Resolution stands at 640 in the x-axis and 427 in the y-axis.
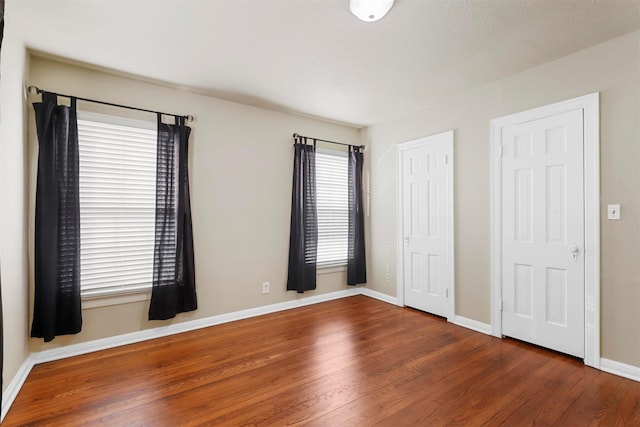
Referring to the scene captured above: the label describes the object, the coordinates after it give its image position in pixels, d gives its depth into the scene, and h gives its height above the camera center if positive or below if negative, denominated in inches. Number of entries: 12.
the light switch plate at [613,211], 96.4 +2.2
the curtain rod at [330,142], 163.4 +42.3
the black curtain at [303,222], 160.7 -2.5
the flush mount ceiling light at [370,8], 78.4 +52.9
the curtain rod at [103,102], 102.8 +41.1
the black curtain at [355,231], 183.3 -7.8
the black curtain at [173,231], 123.9 -5.8
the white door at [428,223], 143.9 -2.4
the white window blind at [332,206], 174.6 +6.3
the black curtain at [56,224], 101.7 -2.6
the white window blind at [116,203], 112.5 +4.9
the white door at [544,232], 105.0 -4.8
